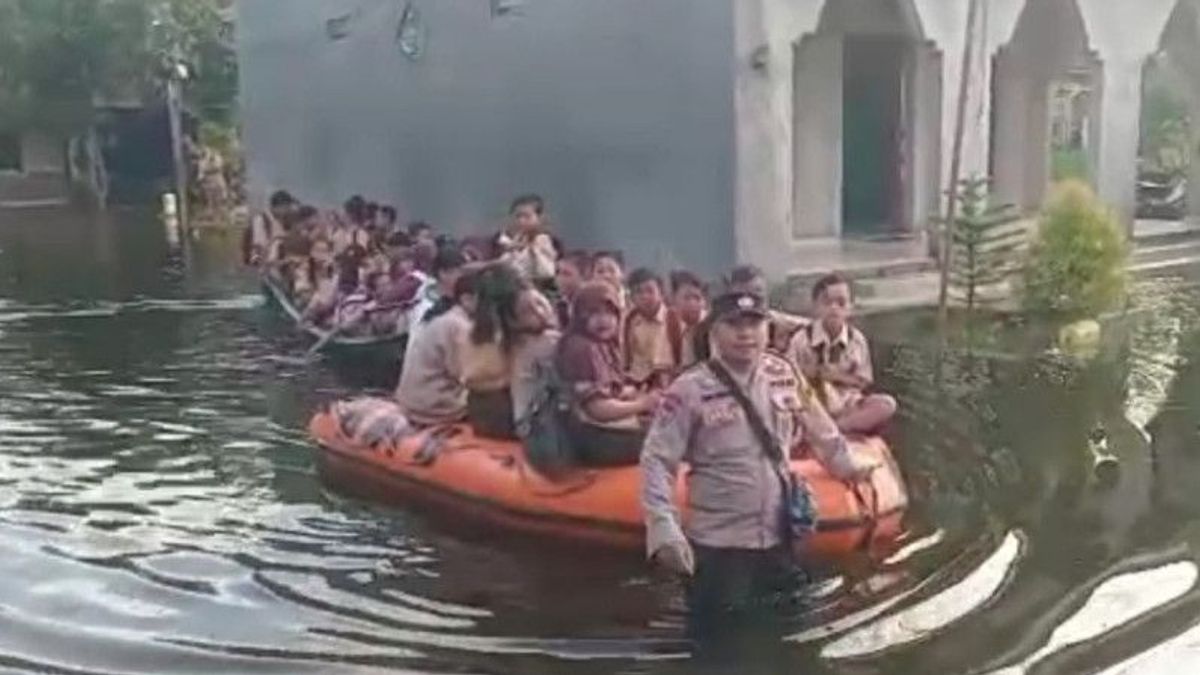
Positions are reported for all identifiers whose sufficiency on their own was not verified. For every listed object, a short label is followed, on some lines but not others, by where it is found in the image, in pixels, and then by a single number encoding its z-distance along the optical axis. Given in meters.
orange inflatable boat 7.12
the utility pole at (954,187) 13.28
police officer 5.74
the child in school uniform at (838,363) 8.23
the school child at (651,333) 8.70
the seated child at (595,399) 7.46
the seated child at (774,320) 7.49
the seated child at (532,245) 12.23
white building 14.70
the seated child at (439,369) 8.67
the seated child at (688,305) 8.58
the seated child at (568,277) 9.12
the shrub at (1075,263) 13.52
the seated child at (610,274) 8.56
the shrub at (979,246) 13.81
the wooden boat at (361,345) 12.27
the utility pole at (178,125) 28.22
